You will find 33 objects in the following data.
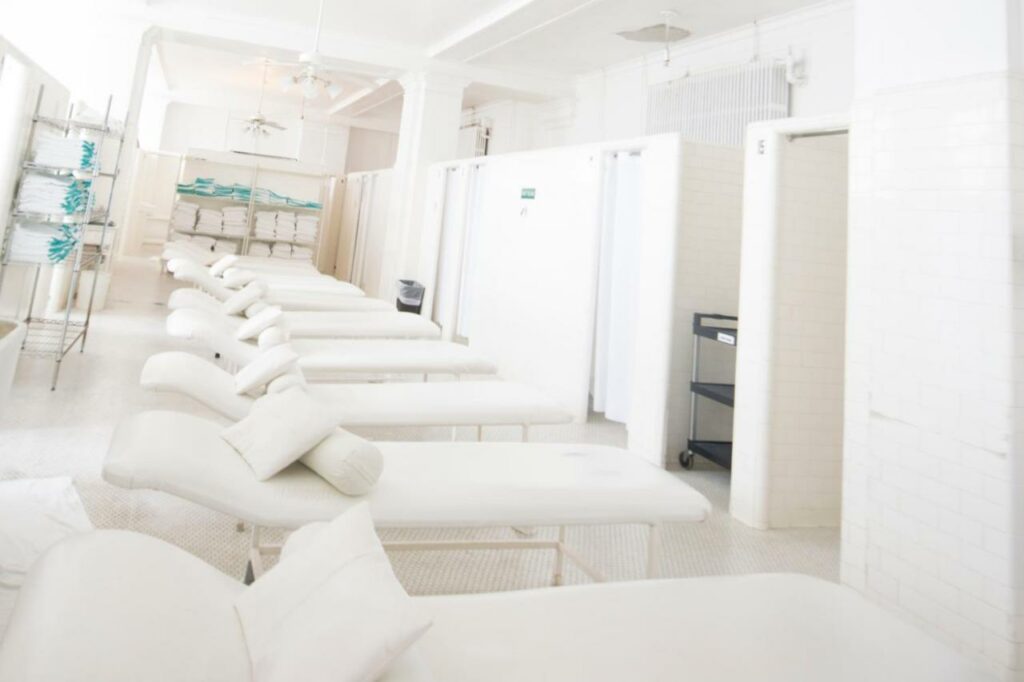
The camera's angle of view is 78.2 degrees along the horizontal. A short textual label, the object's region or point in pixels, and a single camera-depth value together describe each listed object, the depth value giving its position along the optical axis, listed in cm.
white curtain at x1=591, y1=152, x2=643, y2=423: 427
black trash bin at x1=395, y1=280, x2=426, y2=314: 763
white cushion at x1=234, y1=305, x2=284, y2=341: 349
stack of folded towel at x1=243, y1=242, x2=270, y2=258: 939
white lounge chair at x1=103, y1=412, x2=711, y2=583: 162
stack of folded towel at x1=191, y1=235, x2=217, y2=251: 902
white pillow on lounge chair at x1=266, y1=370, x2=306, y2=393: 234
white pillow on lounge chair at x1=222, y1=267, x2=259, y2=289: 520
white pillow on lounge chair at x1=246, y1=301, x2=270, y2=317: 427
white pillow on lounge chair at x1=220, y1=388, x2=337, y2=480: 175
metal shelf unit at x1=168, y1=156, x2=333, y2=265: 902
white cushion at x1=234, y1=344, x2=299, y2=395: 248
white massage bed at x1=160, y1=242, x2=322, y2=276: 576
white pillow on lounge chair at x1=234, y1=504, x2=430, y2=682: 86
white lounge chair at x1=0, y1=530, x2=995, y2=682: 85
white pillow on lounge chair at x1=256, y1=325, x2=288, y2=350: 326
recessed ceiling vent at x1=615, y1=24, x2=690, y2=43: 614
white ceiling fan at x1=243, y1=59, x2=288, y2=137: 852
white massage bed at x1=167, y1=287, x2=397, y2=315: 392
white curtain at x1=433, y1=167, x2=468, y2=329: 651
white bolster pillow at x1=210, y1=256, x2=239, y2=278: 582
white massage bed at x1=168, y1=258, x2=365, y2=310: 461
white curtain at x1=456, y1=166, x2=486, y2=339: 612
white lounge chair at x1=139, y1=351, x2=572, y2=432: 236
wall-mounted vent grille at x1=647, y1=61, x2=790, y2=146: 580
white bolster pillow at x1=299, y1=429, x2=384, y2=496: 169
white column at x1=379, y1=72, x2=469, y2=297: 802
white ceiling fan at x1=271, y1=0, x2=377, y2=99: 561
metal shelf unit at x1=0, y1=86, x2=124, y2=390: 402
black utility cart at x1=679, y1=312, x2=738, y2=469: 335
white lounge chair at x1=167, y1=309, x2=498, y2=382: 331
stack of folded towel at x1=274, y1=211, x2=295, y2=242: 934
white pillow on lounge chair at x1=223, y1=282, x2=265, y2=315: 438
